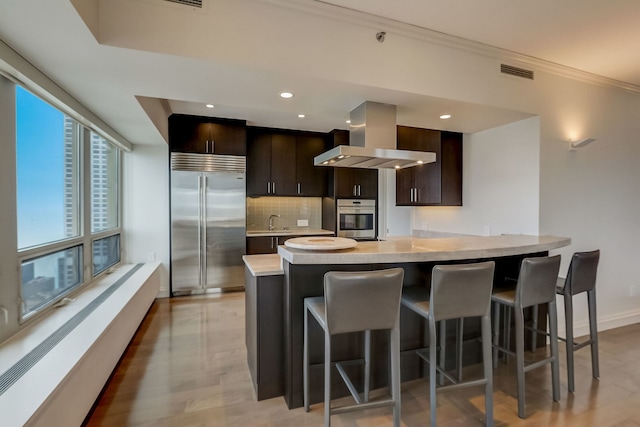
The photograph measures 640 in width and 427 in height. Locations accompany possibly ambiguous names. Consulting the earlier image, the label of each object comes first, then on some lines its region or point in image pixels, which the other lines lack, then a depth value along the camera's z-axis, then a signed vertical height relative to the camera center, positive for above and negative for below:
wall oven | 5.07 -0.12
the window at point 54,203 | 1.95 +0.07
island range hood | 2.51 +0.62
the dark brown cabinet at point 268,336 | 2.09 -0.88
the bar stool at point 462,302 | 1.78 -0.56
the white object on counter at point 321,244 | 1.98 -0.23
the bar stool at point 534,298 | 1.99 -0.61
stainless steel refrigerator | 4.27 -0.16
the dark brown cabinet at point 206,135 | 4.23 +1.11
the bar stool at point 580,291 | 2.25 -0.63
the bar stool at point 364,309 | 1.64 -0.55
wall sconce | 3.06 +0.69
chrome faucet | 5.18 -0.20
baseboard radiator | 1.31 -0.80
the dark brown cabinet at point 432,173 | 3.80 +0.51
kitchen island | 1.94 -0.52
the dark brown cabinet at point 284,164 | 4.84 +0.79
